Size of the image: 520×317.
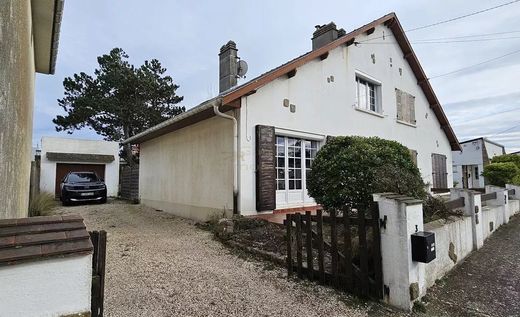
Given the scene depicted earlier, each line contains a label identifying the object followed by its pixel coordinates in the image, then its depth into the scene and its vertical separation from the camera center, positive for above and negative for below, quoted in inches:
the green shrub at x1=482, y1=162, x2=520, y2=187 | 564.4 +0.2
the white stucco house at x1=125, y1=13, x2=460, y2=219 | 283.4 +60.8
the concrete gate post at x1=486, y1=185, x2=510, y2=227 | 329.3 -32.9
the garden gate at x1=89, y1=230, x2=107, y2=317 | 73.2 -24.6
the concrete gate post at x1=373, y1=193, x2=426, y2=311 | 126.3 -33.3
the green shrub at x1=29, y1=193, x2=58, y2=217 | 321.1 -34.5
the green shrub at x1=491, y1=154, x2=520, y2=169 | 681.5 +36.6
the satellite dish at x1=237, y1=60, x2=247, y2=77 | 454.9 +163.2
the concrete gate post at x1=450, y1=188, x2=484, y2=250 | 223.9 -26.8
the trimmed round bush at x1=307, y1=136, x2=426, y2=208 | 184.2 +1.6
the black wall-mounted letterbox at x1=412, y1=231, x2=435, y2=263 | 124.8 -30.9
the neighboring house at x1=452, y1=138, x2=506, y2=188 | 994.1 +45.7
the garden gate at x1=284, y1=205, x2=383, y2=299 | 135.5 -40.1
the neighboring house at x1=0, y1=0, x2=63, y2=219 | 86.7 +33.3
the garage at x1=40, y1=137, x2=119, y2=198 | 653.3 +36.4
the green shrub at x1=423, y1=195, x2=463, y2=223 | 190.3 -23.4
